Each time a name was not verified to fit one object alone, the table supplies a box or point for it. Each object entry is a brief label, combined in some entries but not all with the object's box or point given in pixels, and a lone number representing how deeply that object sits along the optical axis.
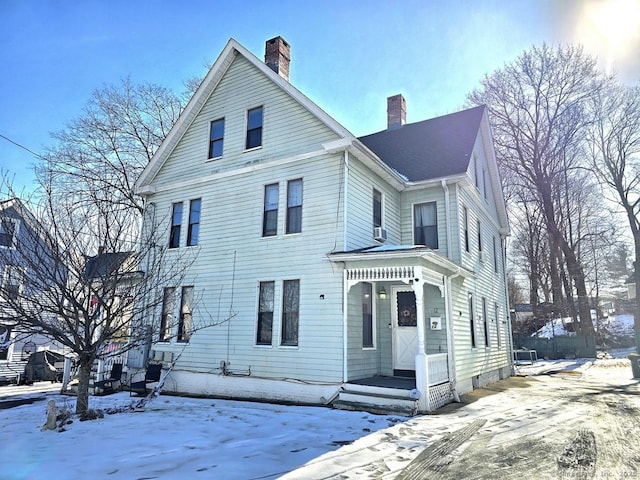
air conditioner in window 11.40
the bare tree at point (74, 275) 7.53
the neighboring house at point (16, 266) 7.34
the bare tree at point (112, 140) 19.41
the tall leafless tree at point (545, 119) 24.80
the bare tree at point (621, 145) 24.36
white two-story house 9.80
